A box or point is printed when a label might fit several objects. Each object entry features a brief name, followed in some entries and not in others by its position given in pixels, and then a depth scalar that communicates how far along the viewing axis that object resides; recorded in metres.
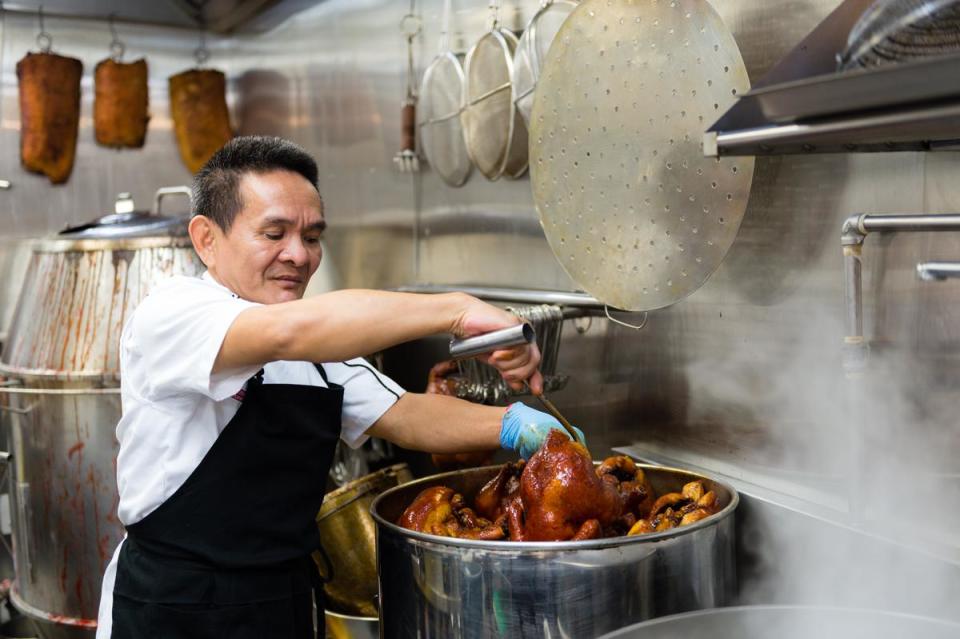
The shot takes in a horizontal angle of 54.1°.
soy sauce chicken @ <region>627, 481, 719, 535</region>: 1.45
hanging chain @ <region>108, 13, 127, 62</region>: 4.24
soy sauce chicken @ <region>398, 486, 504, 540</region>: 1.51
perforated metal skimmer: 1.55
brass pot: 2.12
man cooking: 1.56
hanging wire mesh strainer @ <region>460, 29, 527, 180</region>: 2.26
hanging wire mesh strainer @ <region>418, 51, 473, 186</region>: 2.58
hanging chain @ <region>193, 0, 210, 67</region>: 4.40
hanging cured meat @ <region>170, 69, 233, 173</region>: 4.22
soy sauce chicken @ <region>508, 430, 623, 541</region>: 1.41
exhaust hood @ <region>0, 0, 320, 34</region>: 4.02
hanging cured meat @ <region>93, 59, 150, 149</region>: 4.11
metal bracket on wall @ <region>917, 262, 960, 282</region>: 1.11
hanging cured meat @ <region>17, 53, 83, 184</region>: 3.90
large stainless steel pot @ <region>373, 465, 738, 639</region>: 1.30
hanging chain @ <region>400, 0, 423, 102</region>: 2.92
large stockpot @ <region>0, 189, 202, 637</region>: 2.60
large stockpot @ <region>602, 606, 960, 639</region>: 1.15
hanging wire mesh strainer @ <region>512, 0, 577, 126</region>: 2.05
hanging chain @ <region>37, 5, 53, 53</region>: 4.07
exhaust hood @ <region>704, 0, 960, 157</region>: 0.89
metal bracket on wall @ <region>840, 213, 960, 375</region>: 1.38
